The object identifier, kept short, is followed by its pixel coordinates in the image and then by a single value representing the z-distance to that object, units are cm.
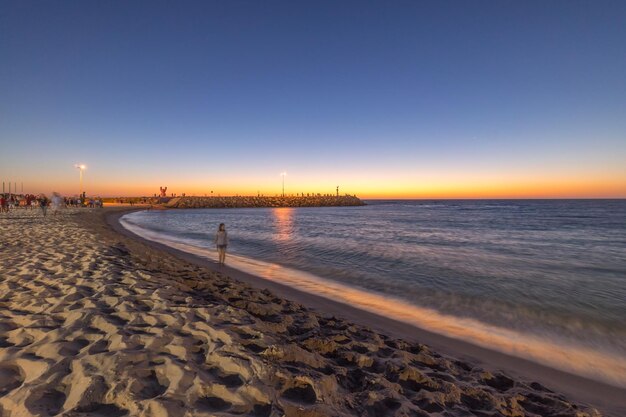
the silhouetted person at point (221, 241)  1294
